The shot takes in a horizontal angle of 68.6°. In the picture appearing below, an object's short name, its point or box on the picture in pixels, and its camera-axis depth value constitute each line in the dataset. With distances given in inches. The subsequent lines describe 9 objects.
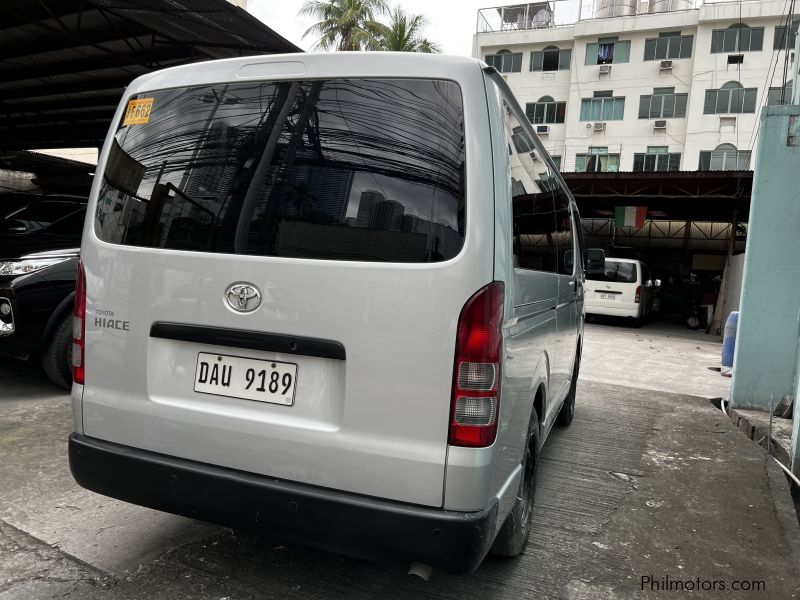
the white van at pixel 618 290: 613.6
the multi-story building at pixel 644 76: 1016.2
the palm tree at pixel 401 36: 996.6
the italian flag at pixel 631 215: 767.7
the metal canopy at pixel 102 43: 264.1
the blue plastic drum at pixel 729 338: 323.6
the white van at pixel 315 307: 72.7
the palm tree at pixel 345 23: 1032.2
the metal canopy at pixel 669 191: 645.3
